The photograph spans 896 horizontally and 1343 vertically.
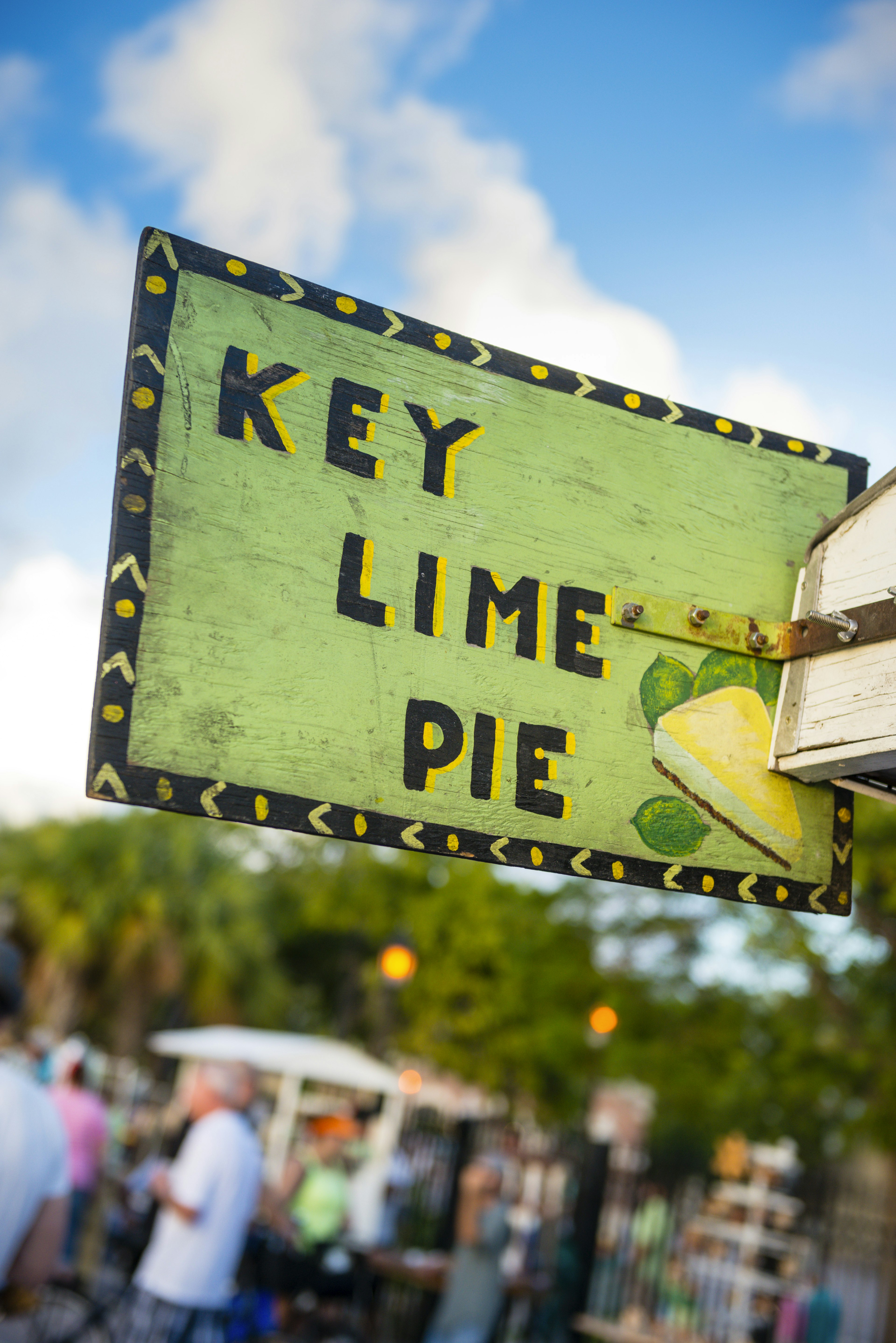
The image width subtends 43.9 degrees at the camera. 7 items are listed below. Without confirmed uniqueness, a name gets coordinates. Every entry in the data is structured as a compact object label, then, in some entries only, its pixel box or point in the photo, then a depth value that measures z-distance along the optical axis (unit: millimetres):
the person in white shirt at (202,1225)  4809
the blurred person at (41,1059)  7492
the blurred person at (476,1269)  6309
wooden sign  1649
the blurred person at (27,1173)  2752
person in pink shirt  7512
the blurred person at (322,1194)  7512
